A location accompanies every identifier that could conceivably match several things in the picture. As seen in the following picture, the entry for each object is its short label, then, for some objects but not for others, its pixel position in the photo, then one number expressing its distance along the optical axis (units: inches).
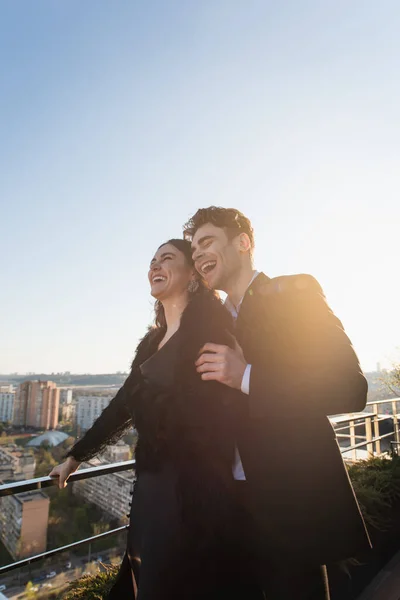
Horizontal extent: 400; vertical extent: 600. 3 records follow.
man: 34.6
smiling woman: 36.8
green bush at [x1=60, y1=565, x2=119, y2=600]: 77.1
